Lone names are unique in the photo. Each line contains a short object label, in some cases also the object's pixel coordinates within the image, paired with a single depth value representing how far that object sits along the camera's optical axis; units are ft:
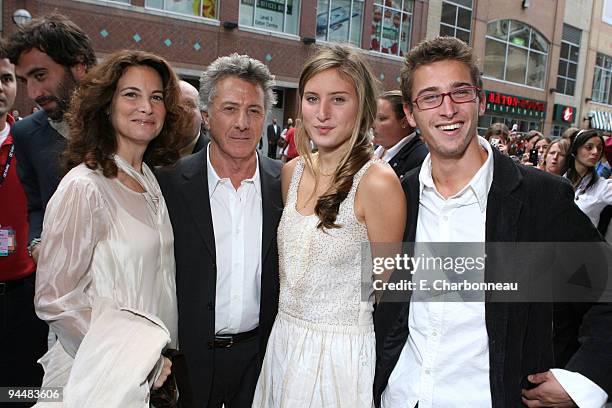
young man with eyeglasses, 5.81
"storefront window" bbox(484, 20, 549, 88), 84.28
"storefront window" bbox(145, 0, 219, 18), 51.19
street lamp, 35.60
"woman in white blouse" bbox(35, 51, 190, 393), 6.23
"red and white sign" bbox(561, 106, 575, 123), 97.71
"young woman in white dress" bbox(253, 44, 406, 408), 7.01
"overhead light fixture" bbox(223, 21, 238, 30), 54.65
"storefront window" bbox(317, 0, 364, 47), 62.54
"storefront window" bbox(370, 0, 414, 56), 66.94
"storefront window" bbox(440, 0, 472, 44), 76.07
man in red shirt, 9.21
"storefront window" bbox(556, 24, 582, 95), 97.45
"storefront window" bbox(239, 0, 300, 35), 57.11
